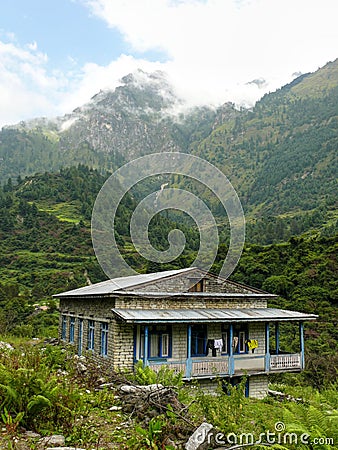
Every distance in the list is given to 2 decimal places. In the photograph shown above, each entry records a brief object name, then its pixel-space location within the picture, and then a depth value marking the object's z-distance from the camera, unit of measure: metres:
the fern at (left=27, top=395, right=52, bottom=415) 6.26
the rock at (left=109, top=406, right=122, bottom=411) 8.18
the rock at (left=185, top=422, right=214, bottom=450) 6.07
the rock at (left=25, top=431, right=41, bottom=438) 6.16
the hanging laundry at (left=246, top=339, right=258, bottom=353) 17.77
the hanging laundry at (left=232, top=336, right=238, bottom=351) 17.66
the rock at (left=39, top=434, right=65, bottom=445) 5.90
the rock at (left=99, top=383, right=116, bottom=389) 9.89
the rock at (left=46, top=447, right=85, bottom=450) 5.54
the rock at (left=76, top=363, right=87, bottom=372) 11.59
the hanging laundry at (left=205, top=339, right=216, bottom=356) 16.97
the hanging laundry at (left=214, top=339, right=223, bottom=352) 16.34
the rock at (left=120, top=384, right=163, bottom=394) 8.43
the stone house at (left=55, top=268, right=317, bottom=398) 14.71
